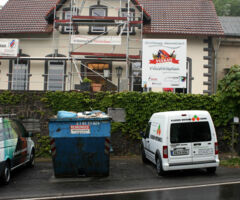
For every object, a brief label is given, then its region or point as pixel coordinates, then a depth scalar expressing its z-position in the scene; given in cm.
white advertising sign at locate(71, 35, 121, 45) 1694
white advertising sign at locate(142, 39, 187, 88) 1485
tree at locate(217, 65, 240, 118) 1065
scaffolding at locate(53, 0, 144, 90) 1717
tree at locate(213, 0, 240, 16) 4132
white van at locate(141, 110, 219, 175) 872
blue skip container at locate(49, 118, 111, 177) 820
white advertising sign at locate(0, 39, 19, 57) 1781
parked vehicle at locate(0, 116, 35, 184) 798
